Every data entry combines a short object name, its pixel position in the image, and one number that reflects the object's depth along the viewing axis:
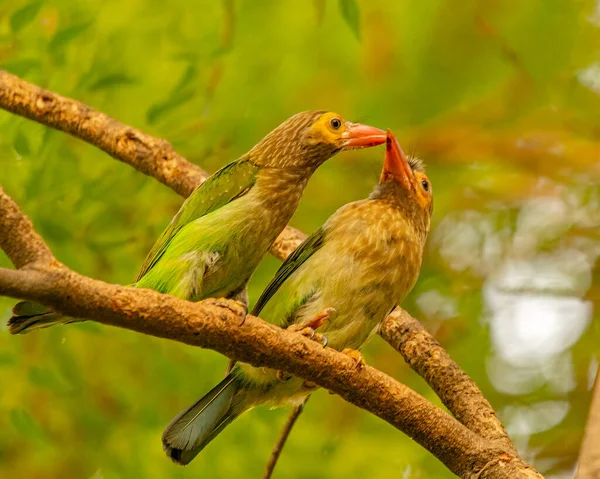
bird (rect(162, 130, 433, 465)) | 5.88
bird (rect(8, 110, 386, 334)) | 5.64
